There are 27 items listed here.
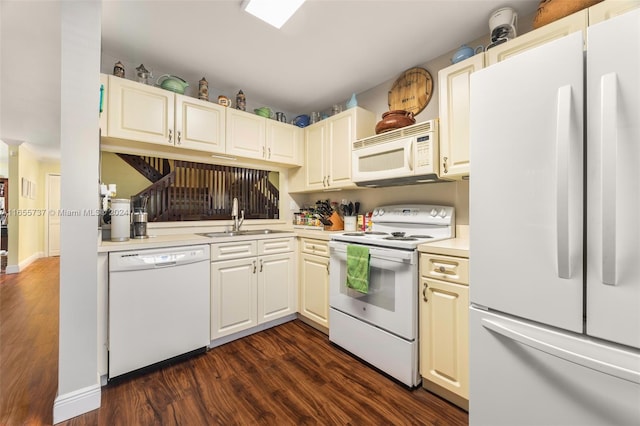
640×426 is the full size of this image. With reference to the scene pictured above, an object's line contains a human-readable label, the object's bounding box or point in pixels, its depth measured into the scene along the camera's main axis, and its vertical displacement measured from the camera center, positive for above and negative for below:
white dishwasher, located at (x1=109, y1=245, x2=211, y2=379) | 1.64 -0.63
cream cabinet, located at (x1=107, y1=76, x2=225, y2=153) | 1.92 +0.78
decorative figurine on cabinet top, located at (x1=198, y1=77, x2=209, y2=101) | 2.37 +1.11
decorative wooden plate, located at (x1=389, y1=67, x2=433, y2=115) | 2.24 +1.10
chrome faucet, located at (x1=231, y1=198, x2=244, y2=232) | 2.67 -0.04
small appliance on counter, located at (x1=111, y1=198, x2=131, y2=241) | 1.88 -0.04
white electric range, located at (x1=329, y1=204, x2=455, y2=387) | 1.62 -0.56
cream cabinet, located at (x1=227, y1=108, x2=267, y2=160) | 2.48 +0.78
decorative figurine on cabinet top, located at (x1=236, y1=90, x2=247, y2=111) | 2.61 +1.12
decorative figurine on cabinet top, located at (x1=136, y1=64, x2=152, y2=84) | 2.08 +1.11
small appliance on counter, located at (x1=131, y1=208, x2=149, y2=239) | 2.04 -0.09
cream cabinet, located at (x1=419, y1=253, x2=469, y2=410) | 1.42 -0.65
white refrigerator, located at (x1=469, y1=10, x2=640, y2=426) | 0.70 -0.06
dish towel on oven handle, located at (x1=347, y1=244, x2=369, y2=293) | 1.82 -0.39
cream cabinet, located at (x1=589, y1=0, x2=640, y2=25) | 1.18 +0.95
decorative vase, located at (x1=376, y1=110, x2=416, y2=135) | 2.14 +0.77
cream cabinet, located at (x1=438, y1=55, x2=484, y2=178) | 1.71 +0.66
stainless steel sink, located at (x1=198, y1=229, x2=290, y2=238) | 2.33 -0.20
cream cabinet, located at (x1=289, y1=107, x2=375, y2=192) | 2.51 +0.69
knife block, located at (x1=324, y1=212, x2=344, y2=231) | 2.74 -0.10
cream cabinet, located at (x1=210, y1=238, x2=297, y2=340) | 2.10 -0.62
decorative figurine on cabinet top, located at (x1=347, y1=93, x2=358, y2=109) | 2.54 +1.09
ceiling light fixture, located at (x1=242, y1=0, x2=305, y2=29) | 1.57 +1.27
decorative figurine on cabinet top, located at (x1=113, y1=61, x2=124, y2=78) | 1.99 +1.09
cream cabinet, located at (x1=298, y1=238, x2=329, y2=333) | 2.30 -0.64
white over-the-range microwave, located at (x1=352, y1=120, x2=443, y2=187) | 1.88 +0.45
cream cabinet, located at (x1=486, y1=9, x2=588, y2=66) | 1.32 +0.97
